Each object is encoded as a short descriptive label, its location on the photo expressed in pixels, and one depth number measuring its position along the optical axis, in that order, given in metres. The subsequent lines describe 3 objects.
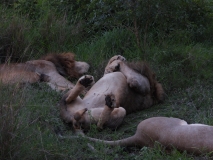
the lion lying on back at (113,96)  11.02
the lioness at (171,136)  8.65
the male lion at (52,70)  13.57
